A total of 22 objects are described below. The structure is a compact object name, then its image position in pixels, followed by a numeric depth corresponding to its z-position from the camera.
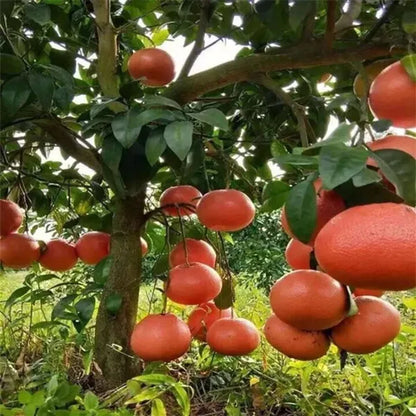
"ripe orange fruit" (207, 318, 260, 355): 0.87
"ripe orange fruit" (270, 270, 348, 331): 0.50
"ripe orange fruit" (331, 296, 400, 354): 0.54
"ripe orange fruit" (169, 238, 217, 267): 0.94
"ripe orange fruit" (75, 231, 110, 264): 1.07
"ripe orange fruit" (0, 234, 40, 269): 0.98
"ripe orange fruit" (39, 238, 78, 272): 1.08
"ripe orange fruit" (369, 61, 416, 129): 0.50
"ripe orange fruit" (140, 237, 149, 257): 1.05
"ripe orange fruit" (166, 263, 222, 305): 0.81
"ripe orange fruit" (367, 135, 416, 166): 0.45
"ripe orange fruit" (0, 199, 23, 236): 0.94
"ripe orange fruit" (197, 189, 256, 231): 0.82
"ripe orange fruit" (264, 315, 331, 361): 0.57
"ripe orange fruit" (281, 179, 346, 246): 0.46
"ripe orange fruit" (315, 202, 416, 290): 0.38
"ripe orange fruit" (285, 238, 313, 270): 0.58
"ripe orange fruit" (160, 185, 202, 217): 0.96
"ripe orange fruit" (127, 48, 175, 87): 1.03
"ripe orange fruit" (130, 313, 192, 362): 0.78
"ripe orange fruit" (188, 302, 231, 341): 1.02
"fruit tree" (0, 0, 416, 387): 0.42
